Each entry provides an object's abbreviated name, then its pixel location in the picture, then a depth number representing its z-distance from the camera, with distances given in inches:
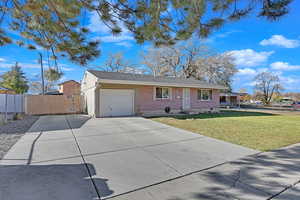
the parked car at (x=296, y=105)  1001.3
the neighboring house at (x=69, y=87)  1202.3
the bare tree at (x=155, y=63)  1085.1
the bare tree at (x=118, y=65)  1136.2
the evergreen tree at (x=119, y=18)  127.6
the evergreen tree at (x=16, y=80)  1008.8
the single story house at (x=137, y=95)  437.4
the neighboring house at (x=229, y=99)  1446.9
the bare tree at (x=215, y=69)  1055.0
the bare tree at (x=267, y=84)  1626.5
